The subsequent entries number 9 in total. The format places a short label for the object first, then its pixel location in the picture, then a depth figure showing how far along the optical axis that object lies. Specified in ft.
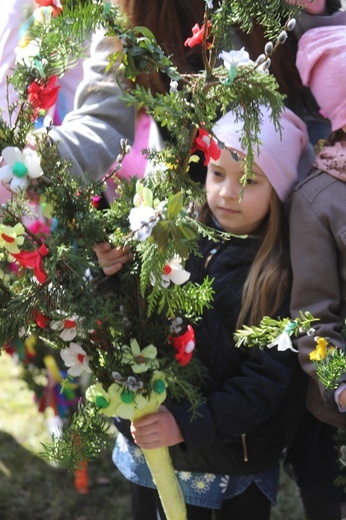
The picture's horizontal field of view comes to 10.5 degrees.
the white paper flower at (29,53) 7.99
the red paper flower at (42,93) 8.03
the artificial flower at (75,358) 8.35
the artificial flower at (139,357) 8.31
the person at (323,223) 8.74
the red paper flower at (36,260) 7.99
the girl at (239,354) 8.97
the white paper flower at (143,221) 7.64
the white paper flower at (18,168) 7.88
